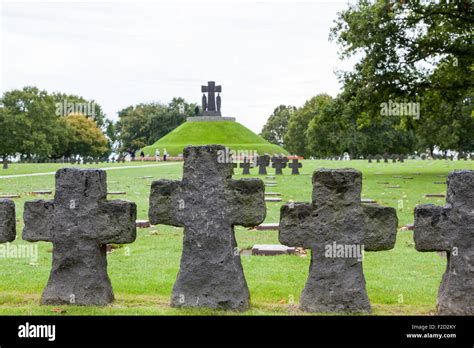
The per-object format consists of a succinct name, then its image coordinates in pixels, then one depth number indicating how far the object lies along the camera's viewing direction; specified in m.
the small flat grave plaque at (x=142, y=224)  12.77
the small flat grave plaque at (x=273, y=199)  17.50
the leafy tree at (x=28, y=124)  73.25
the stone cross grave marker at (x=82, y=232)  7.04
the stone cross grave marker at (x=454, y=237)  6.51
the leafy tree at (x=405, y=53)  29.55
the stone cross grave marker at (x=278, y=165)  33.71
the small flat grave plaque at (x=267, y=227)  12.33
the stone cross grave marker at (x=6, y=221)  7.20
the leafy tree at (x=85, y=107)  95.56
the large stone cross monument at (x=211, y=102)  89.75
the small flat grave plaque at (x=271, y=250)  9.76
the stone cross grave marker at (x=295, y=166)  33.62
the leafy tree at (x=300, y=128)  93.94
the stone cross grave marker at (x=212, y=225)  6.85
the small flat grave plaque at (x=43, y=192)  19.86
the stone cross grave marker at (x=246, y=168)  32.28
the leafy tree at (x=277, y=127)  115.81
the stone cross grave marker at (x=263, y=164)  33.59
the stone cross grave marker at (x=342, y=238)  6.67
